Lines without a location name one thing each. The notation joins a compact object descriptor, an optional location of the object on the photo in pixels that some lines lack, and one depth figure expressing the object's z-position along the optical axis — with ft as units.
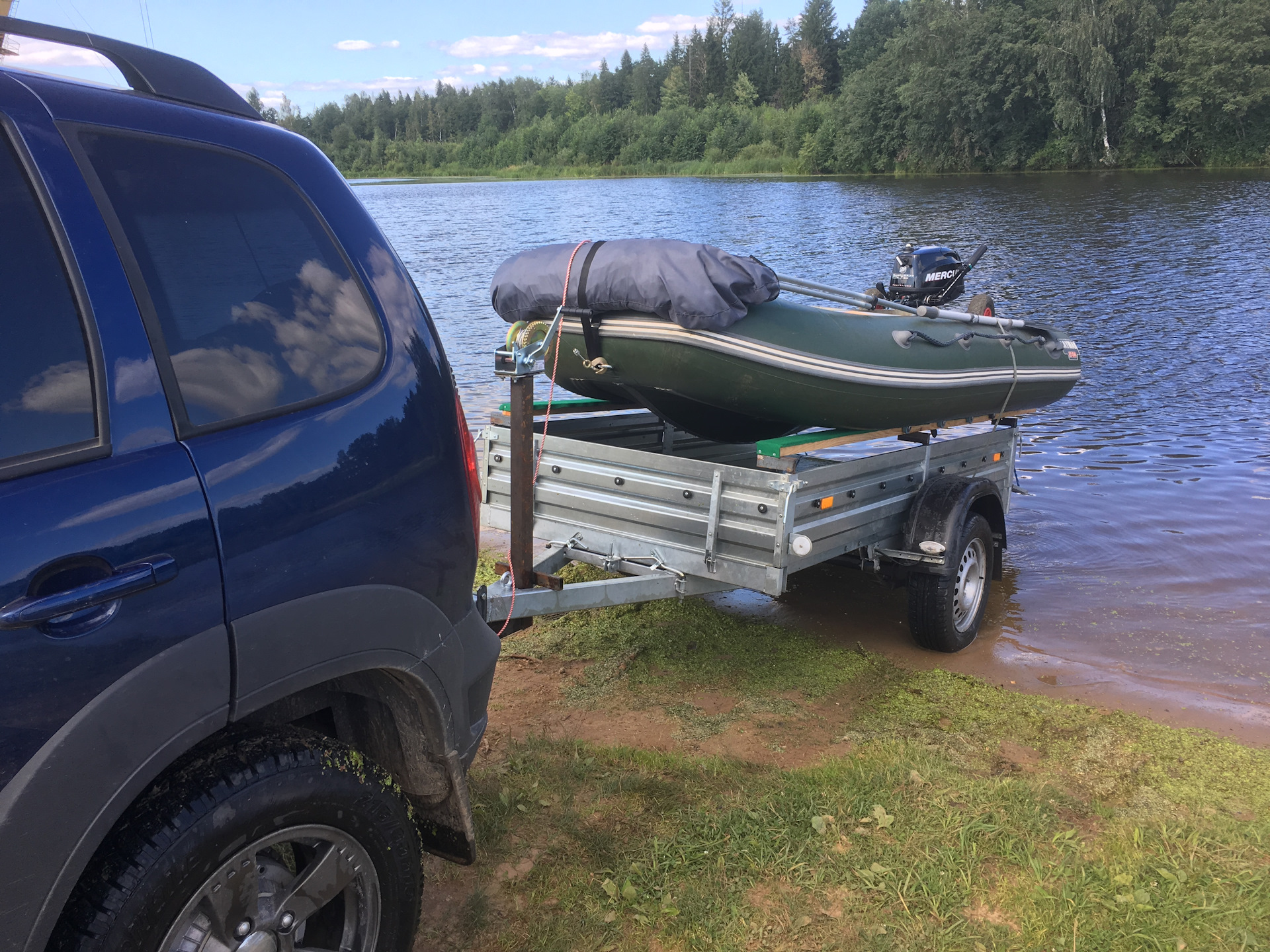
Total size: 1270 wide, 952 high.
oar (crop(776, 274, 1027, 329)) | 15.11
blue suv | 5.29
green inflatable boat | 14.01
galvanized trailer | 12.88
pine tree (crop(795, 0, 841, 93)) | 383.24
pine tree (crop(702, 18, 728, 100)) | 402.72
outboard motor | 26.12
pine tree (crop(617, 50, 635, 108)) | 439.22
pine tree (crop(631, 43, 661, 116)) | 416.67
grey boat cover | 13.37
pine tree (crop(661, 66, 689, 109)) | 362.33
